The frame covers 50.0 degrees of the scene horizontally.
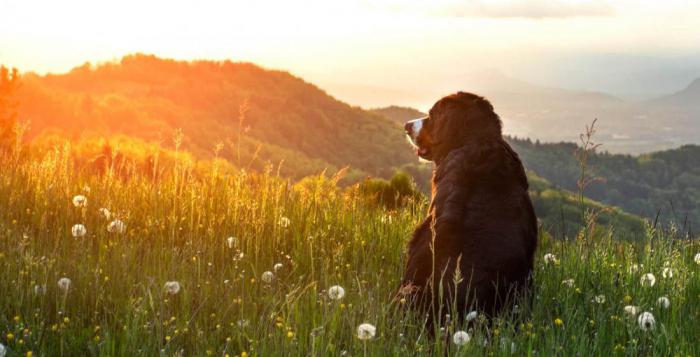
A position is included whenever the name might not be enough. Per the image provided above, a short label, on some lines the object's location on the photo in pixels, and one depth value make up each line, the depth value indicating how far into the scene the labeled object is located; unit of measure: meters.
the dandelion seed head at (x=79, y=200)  6.58
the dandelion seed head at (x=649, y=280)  5.48
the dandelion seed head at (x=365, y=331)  3.76
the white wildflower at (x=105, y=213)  6.36
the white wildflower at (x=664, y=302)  5.05
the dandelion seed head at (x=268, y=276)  5.42
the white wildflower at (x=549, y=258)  5.92
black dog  4.69
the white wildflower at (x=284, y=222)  6.60
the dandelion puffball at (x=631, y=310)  4.69
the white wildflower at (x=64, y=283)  4.73
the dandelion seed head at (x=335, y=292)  4.50
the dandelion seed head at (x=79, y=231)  5.78
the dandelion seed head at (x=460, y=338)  4.00
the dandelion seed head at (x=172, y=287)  4.78
